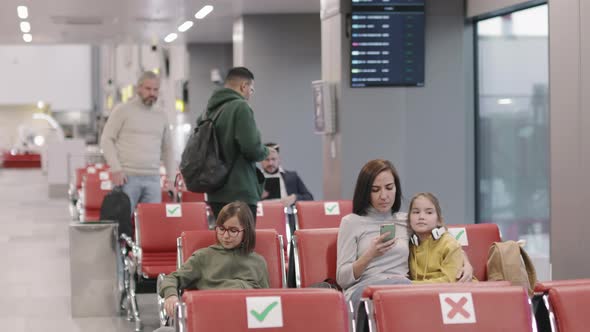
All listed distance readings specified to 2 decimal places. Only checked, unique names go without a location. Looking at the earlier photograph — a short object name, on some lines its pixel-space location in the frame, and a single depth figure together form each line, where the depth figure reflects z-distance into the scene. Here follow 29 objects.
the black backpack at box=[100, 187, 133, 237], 9.16
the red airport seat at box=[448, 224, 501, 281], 6.18
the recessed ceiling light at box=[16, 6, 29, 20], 14.13
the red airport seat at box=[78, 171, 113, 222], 12.59
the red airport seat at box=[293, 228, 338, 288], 5.73
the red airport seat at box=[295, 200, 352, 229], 7.98
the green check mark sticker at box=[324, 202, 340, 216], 8.05
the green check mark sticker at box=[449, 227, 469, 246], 6.17
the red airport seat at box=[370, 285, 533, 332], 3.99
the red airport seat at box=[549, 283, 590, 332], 4.10
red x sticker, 4.04
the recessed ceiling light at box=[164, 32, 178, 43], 18.81
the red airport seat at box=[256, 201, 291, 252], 8.20
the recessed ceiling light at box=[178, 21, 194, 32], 16.66
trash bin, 8.22
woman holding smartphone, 5.35
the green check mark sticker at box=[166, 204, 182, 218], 8.13
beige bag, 5.63
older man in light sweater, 9.33
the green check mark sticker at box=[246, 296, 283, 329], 3.96
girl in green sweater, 5.47
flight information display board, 10.38
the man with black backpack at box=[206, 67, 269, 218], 7.04
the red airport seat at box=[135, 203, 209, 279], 8.12
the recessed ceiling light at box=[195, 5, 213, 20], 14.49
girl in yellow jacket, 5.48
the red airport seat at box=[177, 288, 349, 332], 3.96
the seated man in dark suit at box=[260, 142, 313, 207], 9.97
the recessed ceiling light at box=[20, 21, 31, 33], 16.27
